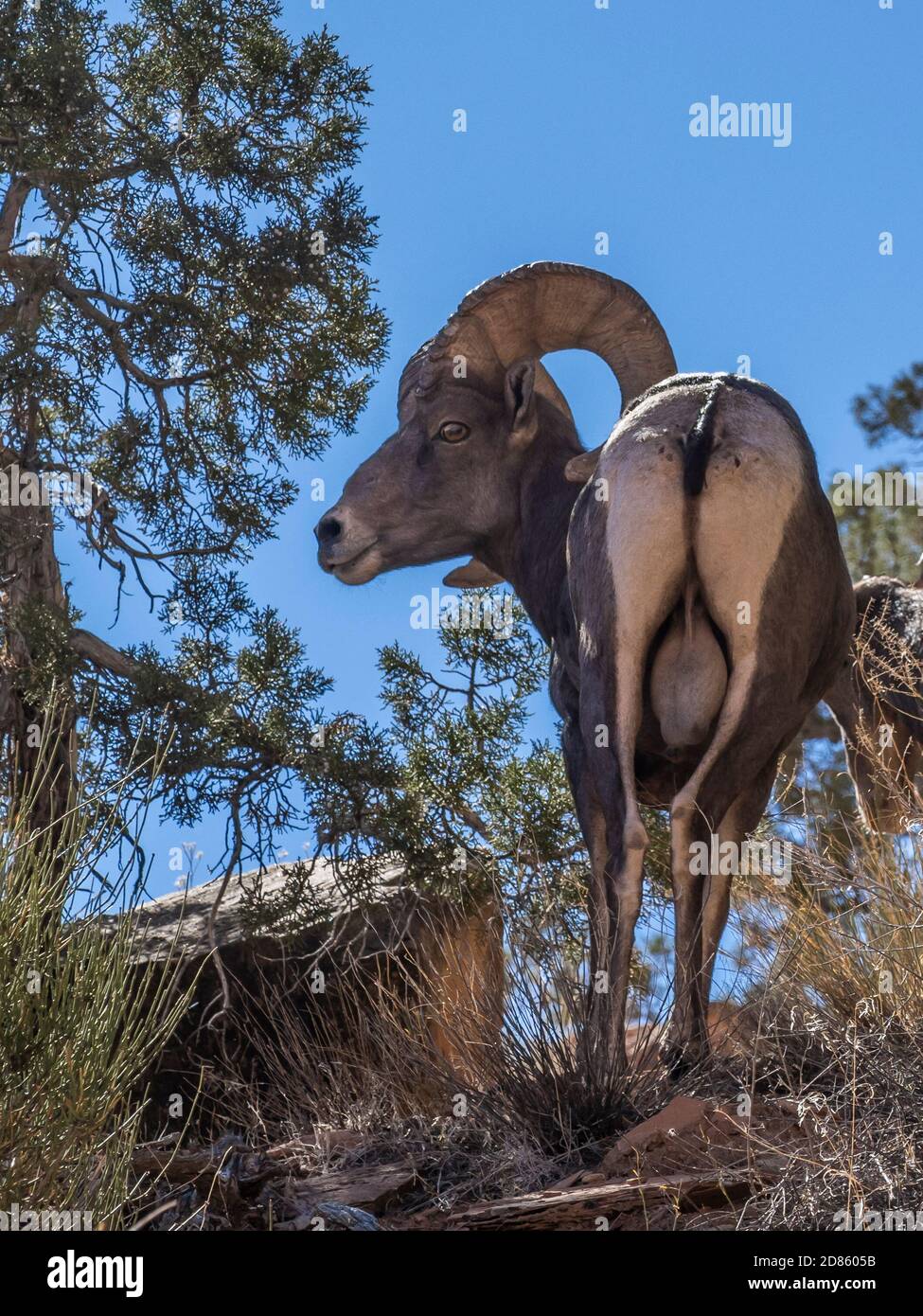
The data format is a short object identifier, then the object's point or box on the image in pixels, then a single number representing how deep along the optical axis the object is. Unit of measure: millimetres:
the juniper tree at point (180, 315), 9328
